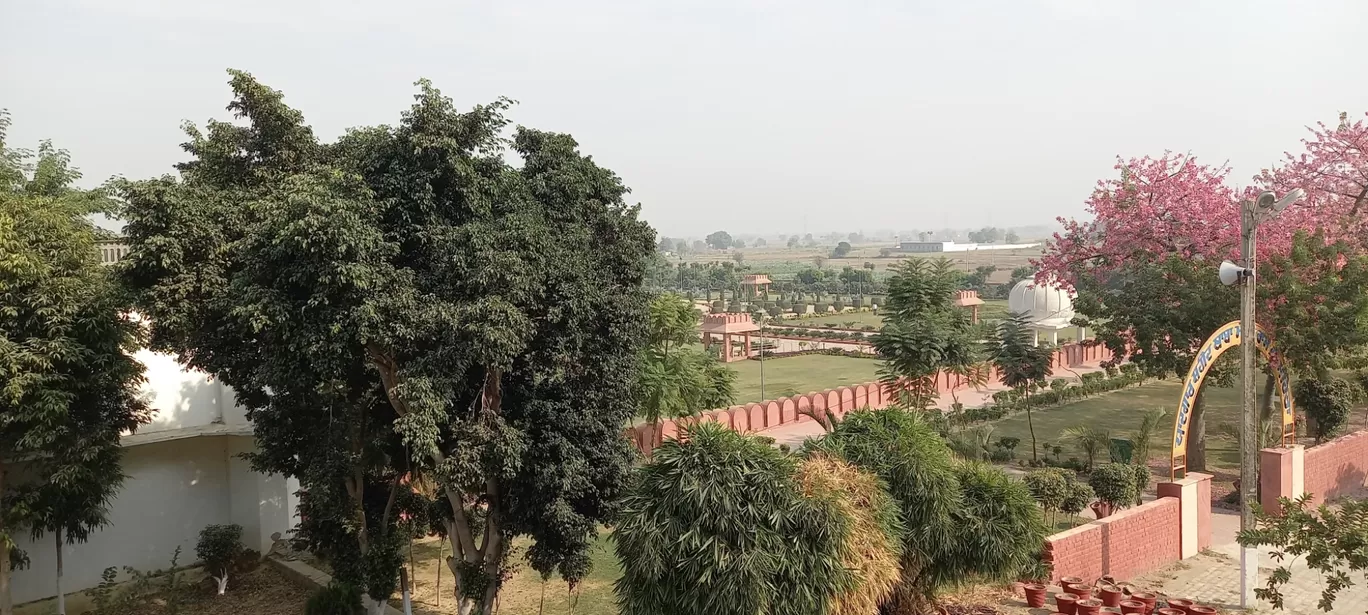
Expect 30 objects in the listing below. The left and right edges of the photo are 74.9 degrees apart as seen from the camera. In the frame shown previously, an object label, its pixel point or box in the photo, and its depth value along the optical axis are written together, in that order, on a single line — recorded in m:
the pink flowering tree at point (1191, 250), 16.30
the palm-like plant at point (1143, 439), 18.25
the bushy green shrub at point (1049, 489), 13.54
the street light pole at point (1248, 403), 11.43
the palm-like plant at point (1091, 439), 18.64
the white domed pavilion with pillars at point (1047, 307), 38.75
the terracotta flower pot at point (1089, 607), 10.30
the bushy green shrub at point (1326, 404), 19.12
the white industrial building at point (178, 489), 13.45
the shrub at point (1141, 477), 14.28
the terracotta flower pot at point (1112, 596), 10.84
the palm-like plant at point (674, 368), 18.16
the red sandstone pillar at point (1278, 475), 14.95
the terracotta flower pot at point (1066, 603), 10.59
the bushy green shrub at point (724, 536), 7.87
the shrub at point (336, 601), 11.15
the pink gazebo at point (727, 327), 42.34
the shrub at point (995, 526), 9.95
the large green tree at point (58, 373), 9.87
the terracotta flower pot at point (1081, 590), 10.70
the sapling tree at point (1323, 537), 7.50
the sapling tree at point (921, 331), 18.88
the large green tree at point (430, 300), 8.20
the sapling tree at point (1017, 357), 21.95
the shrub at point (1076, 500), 14.02
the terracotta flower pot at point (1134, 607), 10.41
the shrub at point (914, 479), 9.86
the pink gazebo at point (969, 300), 49.02
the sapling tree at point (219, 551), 13.48
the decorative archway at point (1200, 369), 12.91
